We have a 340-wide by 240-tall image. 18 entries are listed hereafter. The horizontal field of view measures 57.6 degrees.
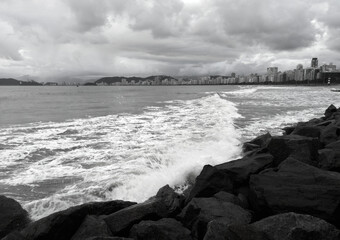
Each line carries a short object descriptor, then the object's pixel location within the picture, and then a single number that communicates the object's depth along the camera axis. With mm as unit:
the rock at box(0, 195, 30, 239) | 5409
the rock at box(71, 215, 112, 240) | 4797
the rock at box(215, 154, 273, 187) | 6965
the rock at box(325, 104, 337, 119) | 18250
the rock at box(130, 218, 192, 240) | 4629
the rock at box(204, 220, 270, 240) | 3674
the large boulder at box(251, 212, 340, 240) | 3771
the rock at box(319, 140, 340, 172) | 6746
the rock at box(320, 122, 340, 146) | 10083
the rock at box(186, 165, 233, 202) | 6453
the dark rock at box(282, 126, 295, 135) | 14274
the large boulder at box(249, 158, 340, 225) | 4914
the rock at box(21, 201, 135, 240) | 4945
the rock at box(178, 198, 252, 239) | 4848
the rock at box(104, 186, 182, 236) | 5102
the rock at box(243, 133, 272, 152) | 11147
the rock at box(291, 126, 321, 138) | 10758
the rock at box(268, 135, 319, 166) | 7588
